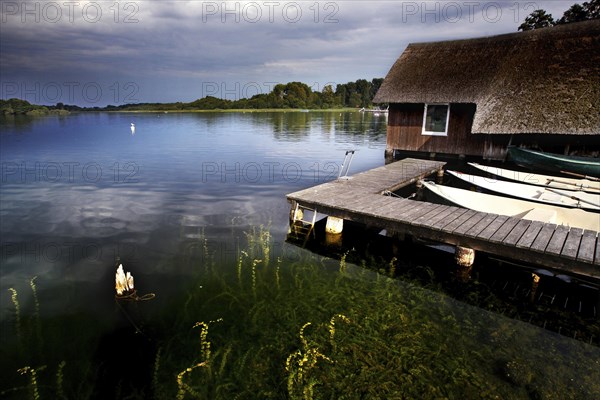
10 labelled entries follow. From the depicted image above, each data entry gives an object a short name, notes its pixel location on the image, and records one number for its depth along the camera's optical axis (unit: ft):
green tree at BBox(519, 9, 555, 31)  108.99
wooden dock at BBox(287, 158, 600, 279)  21.27
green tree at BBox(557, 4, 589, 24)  101.81
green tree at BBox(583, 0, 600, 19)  97.58
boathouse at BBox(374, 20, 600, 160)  50.62
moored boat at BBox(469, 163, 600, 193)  38.68
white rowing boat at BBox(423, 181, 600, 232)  29.19
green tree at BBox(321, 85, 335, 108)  515.50
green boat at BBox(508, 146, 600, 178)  47.55
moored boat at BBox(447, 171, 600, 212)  32.64
